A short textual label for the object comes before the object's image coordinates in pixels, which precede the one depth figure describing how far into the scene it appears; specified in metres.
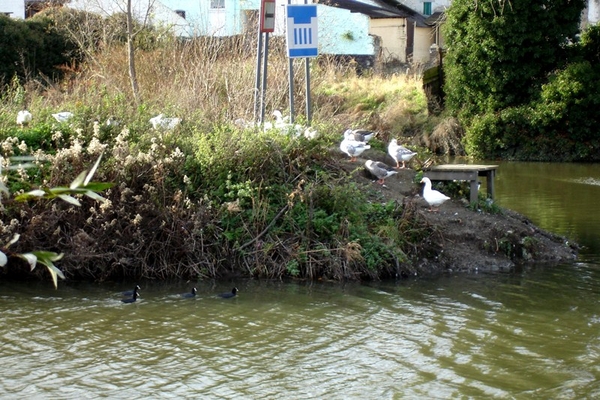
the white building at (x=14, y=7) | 51.41
